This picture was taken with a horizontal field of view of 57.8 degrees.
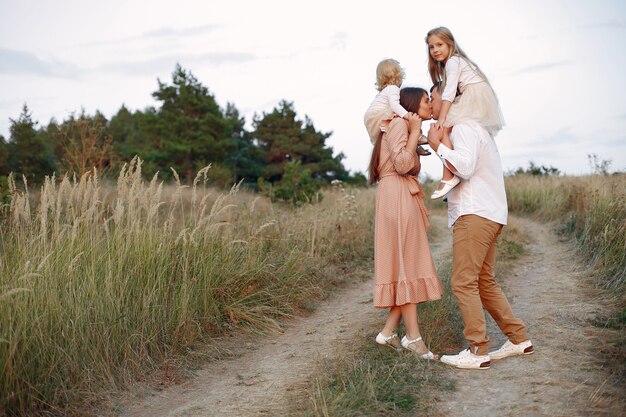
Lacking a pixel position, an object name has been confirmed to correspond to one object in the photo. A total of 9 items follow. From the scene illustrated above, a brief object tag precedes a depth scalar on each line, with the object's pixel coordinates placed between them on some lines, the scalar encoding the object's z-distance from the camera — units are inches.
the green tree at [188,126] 1197.1
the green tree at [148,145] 1176.8
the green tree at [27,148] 974.4
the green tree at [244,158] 1295.5
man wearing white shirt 164.1
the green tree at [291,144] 1384.1
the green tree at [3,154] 761.9
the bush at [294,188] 518.0
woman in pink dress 176.9
